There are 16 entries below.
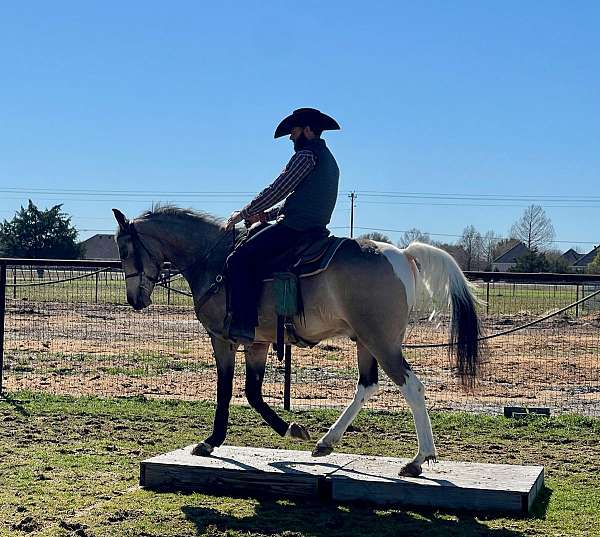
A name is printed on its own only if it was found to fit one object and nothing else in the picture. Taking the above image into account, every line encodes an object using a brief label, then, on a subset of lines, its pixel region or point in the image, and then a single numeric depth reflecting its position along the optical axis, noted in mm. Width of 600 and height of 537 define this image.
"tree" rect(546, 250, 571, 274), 47812
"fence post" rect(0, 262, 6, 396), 12656
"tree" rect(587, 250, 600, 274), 50688
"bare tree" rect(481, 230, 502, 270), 81788
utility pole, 85125
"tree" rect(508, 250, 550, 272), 44675
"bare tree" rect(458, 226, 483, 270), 72438
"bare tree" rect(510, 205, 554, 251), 85275
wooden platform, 6531
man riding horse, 7094
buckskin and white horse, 6871
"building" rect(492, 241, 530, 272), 87000
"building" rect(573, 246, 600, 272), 88812
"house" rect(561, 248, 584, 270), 101612
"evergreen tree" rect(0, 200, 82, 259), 54281
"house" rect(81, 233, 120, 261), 84812
